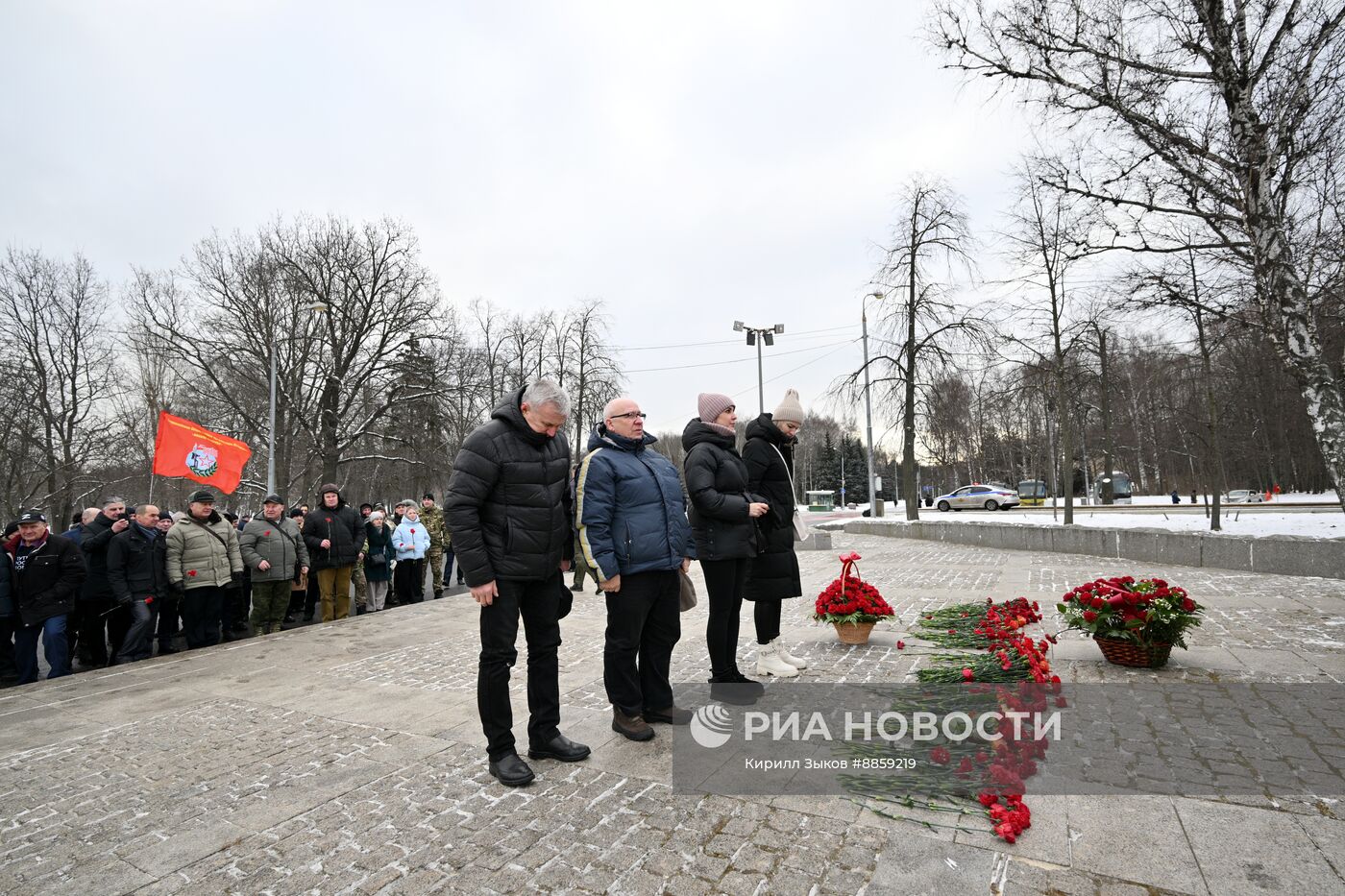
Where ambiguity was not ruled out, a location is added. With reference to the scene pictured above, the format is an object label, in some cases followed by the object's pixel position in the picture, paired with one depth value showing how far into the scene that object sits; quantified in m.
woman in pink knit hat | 4.42
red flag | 9.68
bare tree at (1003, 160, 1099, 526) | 17.05
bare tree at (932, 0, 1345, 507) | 7.89
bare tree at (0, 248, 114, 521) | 25.73
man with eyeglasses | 3.92
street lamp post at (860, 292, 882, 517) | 23.75
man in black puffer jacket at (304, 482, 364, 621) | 9.41
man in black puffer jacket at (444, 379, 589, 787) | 3.51
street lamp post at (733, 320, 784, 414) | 25.69
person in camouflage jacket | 13.04
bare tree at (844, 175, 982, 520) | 21.58
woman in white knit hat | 4.88
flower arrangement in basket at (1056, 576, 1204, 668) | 5.04
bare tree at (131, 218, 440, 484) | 25.19
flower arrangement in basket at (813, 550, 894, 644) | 6.30
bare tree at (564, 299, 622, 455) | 34.75
